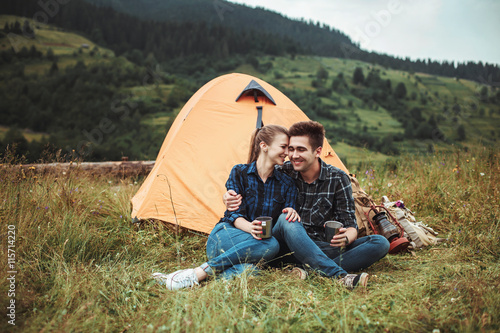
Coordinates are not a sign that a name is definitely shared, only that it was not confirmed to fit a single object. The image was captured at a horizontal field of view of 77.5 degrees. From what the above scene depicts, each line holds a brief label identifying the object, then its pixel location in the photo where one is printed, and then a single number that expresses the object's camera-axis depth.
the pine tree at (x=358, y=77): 81.81
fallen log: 7.00
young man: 2.76
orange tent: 3.91
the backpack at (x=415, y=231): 3.60
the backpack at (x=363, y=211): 3.47
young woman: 2.63
